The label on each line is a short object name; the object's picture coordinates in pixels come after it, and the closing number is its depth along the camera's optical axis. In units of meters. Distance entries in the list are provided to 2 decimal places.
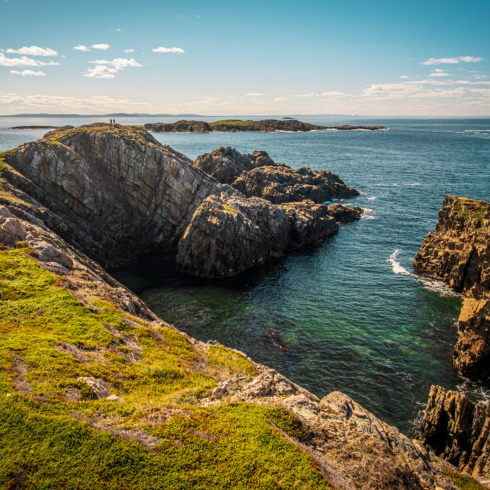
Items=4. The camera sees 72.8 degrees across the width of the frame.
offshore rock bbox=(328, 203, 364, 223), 86.06
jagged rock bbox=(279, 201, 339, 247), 71.56
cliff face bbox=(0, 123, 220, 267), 64.44
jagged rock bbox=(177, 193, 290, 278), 58.22
